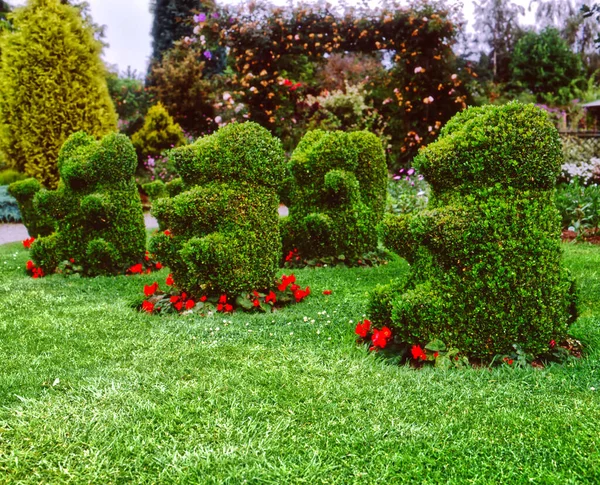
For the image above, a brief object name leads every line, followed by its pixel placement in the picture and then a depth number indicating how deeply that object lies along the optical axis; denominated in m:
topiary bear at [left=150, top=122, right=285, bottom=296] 5.00
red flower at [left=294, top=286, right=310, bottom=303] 5.34
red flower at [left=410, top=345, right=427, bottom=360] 3.69
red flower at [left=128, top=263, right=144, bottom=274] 6.80
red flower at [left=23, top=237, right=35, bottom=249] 8.70
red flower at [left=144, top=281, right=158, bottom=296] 5.37
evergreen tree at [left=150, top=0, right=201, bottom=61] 22.17
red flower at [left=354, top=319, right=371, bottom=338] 4.14
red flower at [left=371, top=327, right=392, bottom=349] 3.88
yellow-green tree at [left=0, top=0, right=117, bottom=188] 12.29
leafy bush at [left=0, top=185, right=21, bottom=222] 12.41
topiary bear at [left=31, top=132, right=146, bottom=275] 6.57
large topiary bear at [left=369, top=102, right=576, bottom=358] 3.64
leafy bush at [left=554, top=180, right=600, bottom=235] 8.56
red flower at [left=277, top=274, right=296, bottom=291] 5.38
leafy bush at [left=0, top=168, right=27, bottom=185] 12.91
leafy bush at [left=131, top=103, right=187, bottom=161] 15.71
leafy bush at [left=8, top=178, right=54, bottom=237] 7.41
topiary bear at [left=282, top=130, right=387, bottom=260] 6.85
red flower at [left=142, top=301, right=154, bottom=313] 5.09
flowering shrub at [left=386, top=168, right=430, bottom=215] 9.86
